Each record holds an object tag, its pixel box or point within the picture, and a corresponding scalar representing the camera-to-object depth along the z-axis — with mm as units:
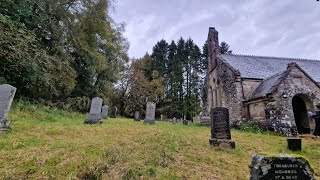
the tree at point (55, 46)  7052
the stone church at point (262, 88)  8441
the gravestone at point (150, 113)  8588
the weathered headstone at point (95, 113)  7030
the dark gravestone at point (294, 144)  4644
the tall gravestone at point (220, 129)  4446
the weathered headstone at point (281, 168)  2126
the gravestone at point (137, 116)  10798
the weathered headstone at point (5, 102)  4493
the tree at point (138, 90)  20035
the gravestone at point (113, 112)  12513
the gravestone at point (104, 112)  10318
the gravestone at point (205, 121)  10863
